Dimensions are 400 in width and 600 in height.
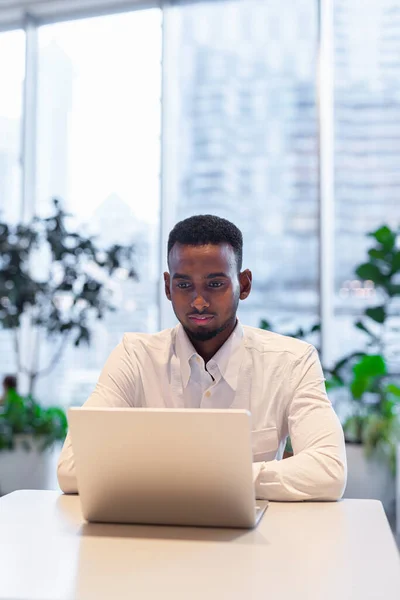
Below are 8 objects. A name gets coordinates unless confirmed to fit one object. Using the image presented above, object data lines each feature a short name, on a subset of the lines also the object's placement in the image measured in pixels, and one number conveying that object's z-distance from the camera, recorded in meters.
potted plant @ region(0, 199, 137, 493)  3.85
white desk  0.88
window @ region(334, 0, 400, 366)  4.19
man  1.65
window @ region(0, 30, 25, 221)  4.86
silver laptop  1.10
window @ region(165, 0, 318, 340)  4.30
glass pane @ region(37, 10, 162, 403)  4.55
